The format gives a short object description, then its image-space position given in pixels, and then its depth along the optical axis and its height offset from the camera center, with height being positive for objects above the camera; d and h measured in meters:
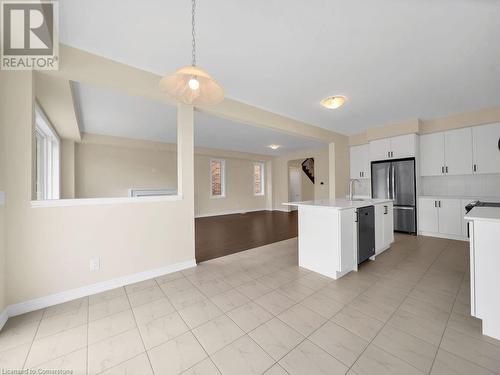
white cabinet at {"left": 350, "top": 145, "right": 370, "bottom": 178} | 5.15 +0.69
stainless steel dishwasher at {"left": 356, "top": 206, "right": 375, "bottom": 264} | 2.67 -0.61
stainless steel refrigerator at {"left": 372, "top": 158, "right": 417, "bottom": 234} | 4.34 -0.02
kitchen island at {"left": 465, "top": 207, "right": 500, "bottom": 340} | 1.45 -0.62
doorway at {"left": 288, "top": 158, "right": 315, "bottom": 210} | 9.69 +0.42
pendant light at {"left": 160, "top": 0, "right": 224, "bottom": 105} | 1.50 +0.78
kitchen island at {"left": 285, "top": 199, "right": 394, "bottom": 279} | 2.39 -0.61
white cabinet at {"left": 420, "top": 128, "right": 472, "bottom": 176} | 3.94 +0.70
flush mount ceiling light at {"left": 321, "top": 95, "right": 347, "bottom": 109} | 2.90 +1.27
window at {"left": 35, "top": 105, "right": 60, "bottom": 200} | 3.59 +0.69
